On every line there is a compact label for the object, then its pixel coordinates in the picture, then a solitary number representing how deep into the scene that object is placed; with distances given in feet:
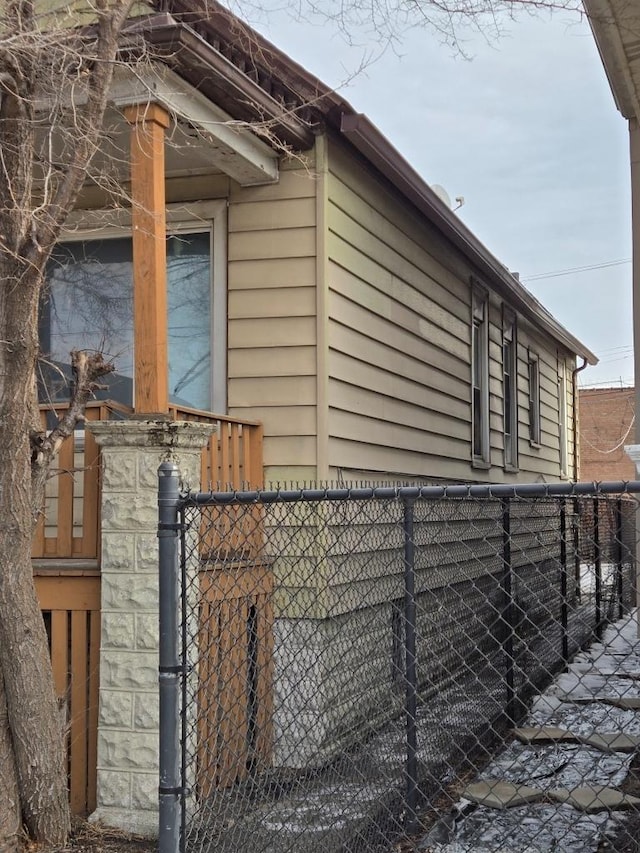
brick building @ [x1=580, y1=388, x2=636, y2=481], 100.68
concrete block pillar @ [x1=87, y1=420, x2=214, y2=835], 14.58
